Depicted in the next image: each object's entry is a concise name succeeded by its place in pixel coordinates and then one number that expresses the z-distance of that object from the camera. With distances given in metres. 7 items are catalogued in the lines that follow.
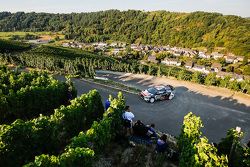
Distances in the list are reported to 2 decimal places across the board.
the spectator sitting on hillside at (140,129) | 8.85
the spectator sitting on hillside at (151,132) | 9.11
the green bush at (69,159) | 6.10
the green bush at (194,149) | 6.64
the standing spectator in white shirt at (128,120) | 9.36
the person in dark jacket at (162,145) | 8.11
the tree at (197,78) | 19.68
